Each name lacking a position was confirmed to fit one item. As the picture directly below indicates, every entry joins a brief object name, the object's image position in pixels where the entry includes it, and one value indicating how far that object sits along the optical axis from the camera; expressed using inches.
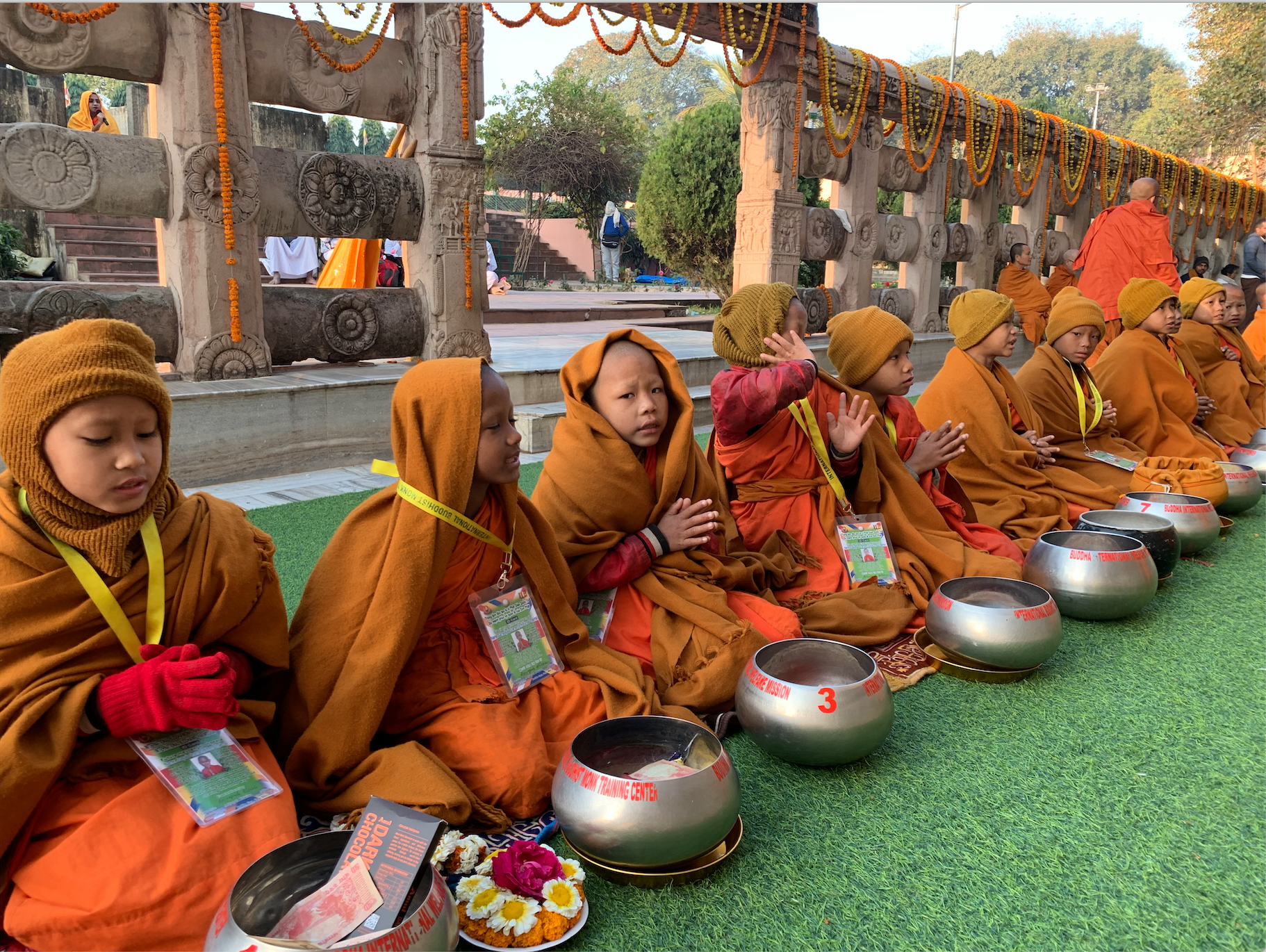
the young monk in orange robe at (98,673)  65.1
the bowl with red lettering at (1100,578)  128.5
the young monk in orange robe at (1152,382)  218.4
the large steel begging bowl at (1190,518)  157.2
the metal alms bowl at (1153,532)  144.4
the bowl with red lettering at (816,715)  87.3
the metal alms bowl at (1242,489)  184.7
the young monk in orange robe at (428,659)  82.7
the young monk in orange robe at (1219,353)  251.3
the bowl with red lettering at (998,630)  110.1
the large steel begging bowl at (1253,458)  209.8
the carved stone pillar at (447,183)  249.6
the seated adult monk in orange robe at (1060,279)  506.3
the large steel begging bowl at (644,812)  71.2
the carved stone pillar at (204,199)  208.4
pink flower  70.4
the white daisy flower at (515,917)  67.5
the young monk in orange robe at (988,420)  172.7
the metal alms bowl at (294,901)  56.3
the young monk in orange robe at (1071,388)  193.5
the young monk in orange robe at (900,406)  147.9
